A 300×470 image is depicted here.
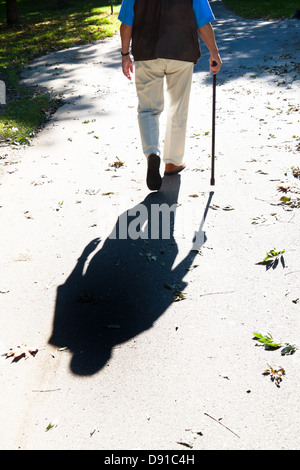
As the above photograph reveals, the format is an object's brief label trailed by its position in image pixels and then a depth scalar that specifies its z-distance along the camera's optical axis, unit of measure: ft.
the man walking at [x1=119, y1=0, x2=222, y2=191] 14.90
